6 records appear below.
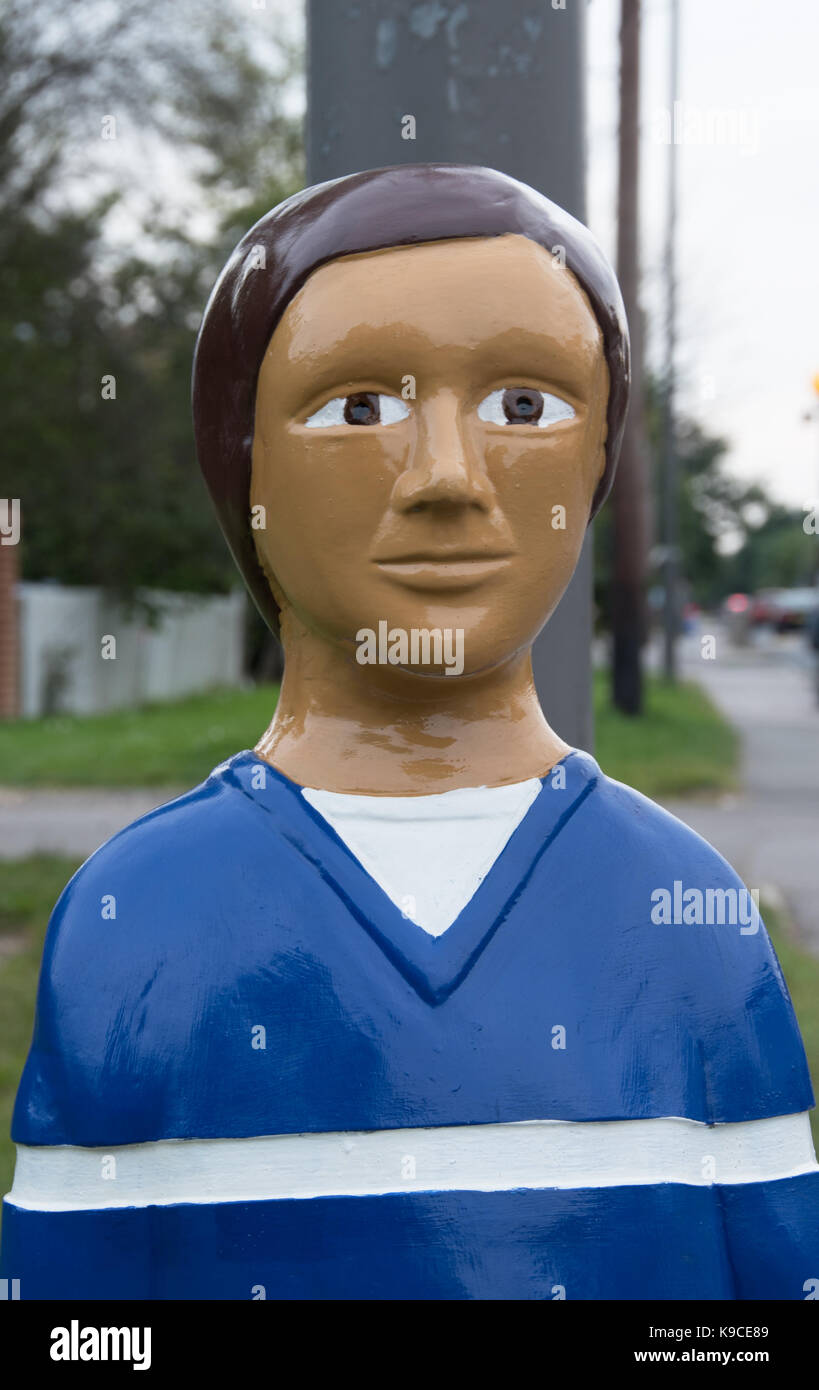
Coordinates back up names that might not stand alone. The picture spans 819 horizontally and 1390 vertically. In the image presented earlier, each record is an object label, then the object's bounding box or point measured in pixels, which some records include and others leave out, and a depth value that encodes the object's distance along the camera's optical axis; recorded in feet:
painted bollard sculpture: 5.27
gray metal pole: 7.36
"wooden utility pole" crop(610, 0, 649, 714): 42.14
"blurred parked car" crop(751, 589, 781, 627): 164.25
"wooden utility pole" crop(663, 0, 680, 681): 70.69
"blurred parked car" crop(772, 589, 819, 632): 154.30
